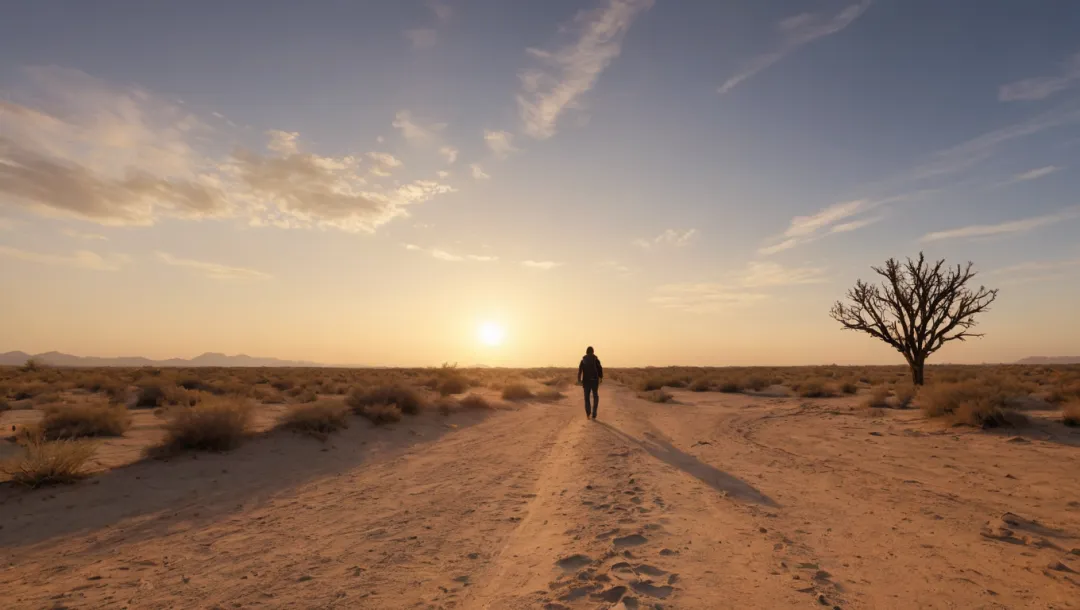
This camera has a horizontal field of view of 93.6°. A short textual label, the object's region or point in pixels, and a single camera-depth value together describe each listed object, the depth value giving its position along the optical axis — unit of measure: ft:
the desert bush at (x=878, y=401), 64.34
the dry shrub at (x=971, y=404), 41.83
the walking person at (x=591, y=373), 60.29
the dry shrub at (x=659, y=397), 87.25
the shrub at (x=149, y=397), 66.74
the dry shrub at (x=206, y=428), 34.96
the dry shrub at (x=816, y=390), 88.53
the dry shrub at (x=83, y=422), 38.37
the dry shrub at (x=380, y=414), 51.53
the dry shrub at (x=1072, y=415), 40.01
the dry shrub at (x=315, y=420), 43.39
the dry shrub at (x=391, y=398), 55.72
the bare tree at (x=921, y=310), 74.79
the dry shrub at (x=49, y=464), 26.35
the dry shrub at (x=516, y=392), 90.55
